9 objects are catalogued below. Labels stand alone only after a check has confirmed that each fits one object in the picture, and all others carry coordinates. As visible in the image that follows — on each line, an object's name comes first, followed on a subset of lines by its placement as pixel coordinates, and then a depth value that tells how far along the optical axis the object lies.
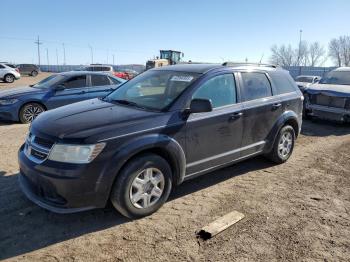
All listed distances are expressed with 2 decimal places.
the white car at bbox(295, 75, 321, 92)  21.60
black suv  3.51
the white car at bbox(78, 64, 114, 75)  27.94
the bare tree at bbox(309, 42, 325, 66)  88.31
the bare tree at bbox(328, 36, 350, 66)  74.38
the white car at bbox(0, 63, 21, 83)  29.11
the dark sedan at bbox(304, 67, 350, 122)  9.27
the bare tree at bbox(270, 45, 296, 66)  87.94
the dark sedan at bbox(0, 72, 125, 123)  9.20
